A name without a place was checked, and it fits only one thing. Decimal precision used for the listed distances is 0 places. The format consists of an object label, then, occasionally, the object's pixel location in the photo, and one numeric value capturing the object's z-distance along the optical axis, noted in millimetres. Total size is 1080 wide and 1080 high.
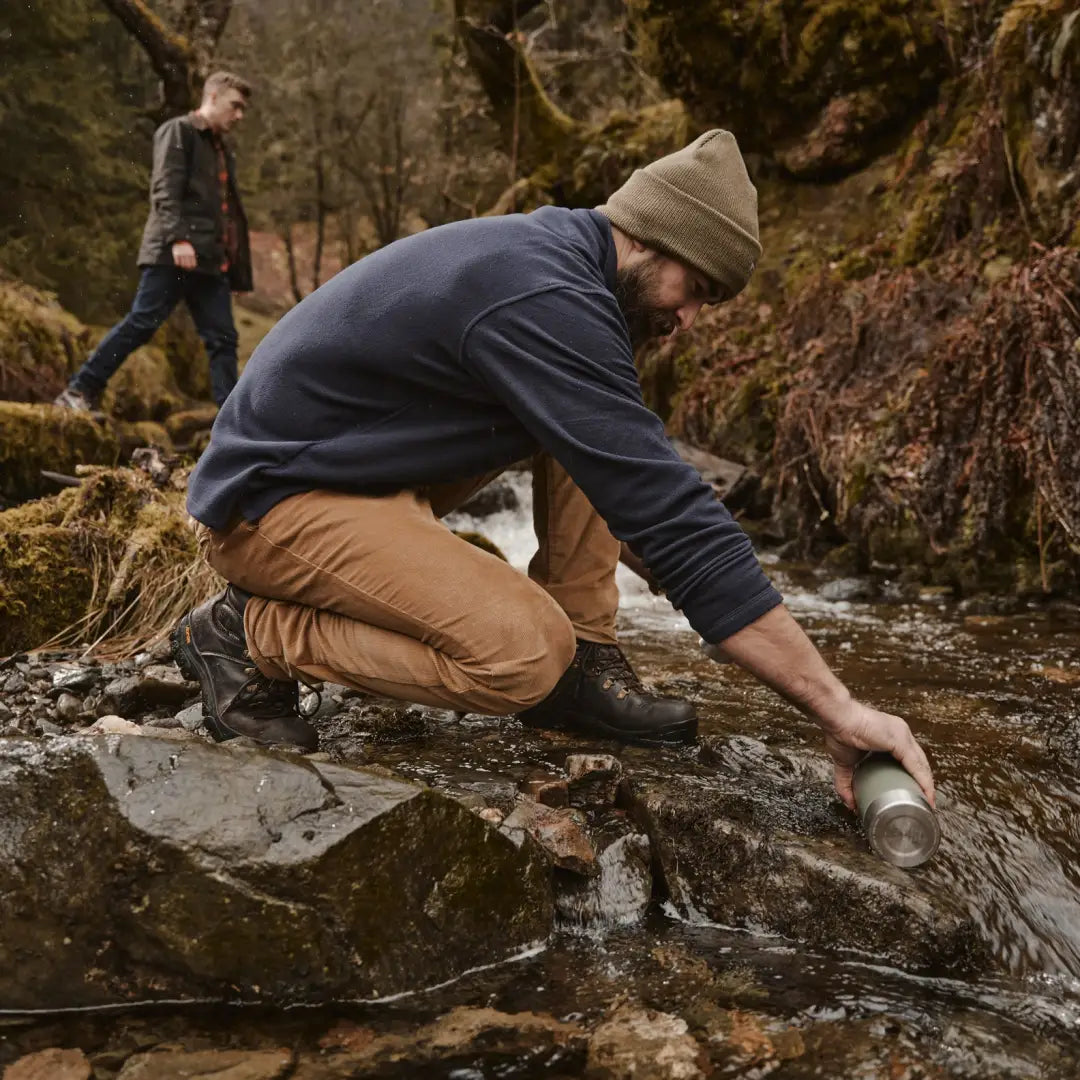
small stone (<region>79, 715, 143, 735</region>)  3074
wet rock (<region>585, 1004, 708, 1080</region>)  1989
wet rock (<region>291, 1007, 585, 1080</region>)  1989
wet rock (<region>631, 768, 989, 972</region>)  2416
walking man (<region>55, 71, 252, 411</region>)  7129
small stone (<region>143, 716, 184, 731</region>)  3487
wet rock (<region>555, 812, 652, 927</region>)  2590
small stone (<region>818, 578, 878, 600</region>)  6185
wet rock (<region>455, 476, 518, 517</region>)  8648
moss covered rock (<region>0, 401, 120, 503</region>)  6328
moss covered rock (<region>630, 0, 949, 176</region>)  9930
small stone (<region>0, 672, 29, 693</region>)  3805
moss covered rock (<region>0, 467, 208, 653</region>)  4469
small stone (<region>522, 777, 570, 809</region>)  2863
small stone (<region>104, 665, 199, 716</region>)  3664
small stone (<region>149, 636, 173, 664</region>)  4262
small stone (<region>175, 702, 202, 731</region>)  3480
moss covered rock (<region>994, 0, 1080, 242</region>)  6707
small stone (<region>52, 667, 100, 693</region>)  3791
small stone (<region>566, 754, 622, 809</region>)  2924
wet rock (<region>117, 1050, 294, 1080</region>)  1937
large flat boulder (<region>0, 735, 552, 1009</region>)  2121
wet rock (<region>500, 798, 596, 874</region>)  2607
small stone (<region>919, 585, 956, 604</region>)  5973
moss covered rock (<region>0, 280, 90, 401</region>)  8539
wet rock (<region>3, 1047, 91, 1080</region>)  1927
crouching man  2561
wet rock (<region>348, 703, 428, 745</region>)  3400
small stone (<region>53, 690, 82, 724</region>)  3572
